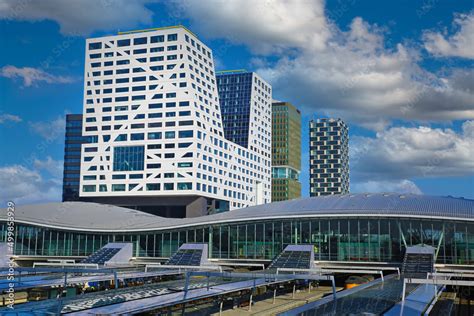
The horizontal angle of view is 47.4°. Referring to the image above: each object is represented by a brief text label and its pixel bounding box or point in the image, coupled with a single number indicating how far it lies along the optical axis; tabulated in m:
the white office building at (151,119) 117.44
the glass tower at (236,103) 156.38
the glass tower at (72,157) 186.75
